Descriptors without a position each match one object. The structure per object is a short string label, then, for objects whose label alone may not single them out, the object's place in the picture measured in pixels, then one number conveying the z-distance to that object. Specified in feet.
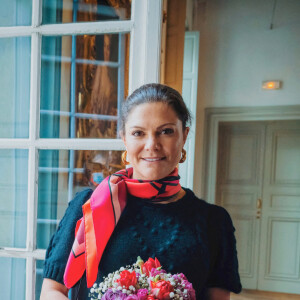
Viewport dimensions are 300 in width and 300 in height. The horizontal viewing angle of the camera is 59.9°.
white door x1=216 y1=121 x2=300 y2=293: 10.78
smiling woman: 2.52
